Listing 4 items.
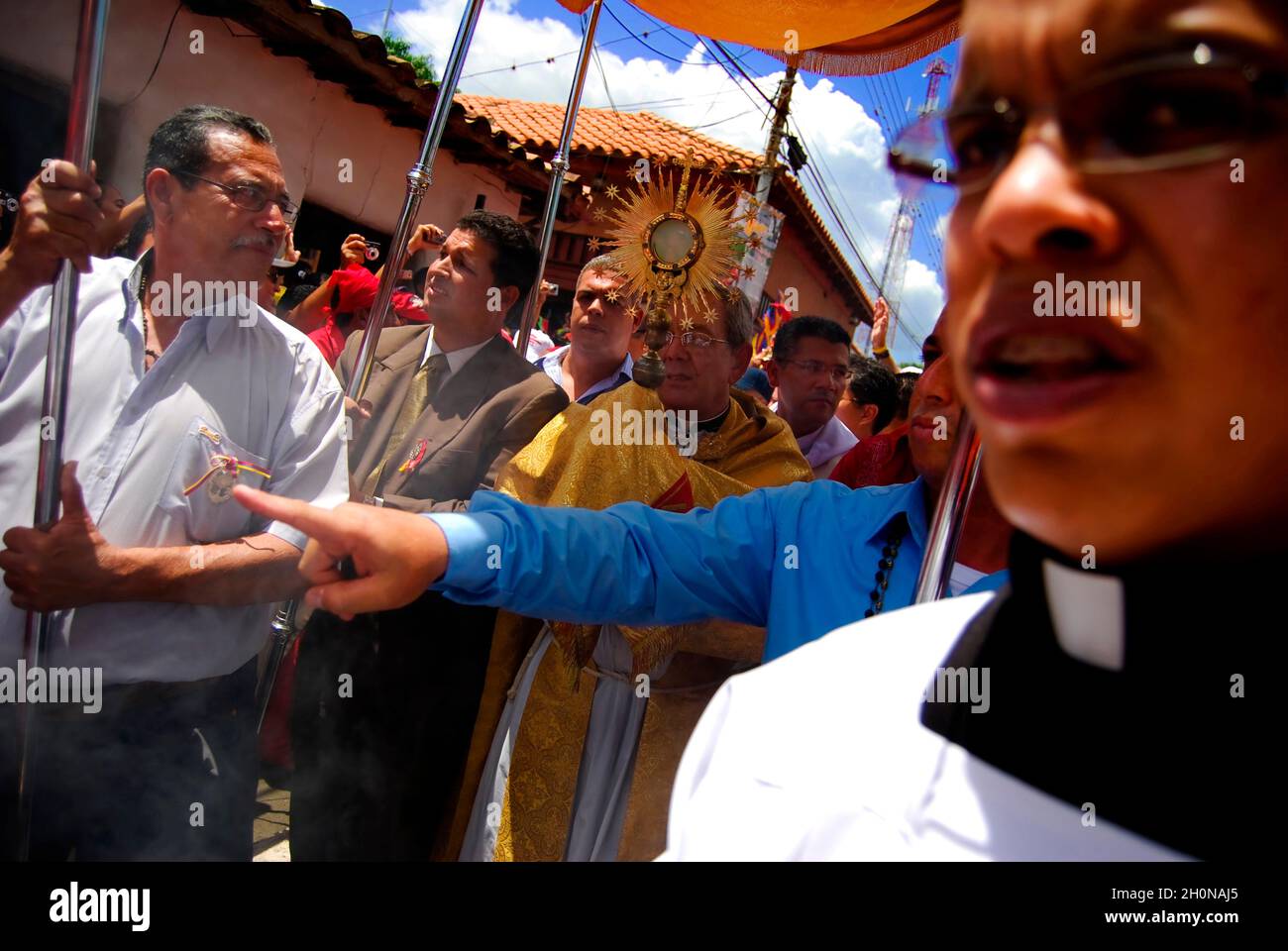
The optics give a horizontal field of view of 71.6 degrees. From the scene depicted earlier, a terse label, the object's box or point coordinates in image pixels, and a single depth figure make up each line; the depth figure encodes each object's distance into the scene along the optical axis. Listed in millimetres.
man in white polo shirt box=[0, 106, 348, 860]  2004
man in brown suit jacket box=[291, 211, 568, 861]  2848
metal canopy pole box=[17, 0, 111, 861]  1612
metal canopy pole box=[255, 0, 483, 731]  2546
